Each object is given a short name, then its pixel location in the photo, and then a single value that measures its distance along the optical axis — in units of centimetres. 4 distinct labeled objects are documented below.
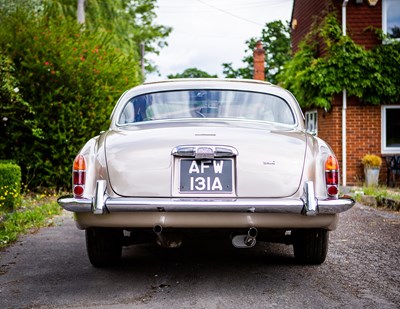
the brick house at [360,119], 1577
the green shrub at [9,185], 876
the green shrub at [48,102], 1148
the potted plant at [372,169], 1514
